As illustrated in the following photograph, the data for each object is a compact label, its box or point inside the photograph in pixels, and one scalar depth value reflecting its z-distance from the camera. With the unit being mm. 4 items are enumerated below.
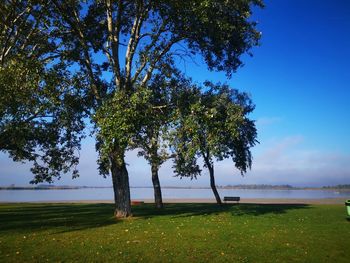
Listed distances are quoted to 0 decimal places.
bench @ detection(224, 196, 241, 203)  45250
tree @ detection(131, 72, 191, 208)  22344
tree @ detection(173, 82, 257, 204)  21781
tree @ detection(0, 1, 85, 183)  21516
